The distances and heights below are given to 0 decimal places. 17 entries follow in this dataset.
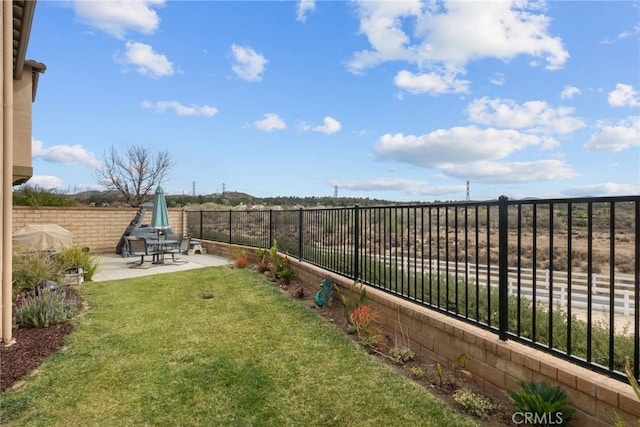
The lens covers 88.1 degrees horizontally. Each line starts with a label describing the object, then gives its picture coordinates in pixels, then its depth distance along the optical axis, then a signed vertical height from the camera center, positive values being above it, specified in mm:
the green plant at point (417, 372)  3207 -1635
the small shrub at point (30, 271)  5520 -1114
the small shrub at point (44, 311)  4375 -1418
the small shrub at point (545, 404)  2146 -1322
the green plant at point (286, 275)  7141 -1521
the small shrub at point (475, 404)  2572 -1595
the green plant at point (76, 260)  7172 -1172
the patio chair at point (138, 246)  9383 -1125
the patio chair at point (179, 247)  10270 -1388
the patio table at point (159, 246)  9984 -1272
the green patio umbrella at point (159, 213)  10320 -211
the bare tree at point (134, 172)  22906 +2438
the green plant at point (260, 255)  8659 -1290
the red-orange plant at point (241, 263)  9039 -1562
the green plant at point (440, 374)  2929 -1538
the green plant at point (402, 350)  3528 -1601
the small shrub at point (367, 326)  3924 -1550
